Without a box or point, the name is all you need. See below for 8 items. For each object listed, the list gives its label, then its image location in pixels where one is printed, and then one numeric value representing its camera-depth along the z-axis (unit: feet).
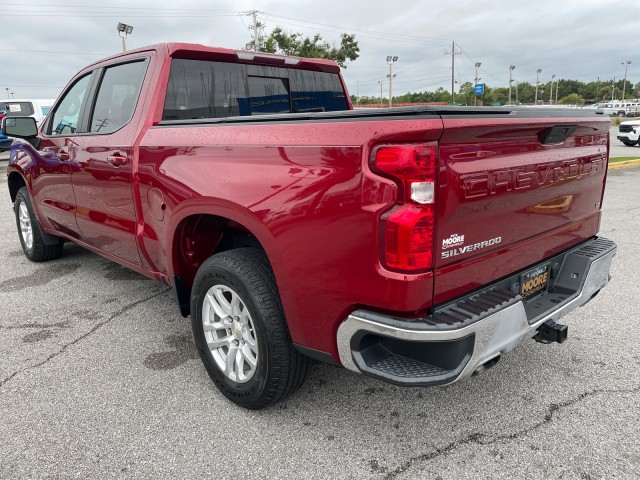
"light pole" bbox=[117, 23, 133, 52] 97.57
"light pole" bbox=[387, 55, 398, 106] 151.78
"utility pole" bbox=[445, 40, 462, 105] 188.66
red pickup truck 6.15
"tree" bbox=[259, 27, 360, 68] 114.73
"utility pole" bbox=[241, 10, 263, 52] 132.05
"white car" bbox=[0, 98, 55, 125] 66.19
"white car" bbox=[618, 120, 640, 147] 63.00
